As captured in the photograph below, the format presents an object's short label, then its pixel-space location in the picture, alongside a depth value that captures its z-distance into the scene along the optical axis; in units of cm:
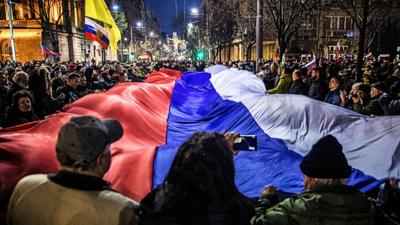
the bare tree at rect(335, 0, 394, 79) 1202
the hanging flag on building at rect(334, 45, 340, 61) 2577
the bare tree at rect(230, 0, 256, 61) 3256
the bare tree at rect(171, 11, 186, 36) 10031
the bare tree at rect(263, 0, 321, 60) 1892
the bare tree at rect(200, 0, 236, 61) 4369
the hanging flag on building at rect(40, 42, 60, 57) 2795
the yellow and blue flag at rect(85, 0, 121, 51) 1169
